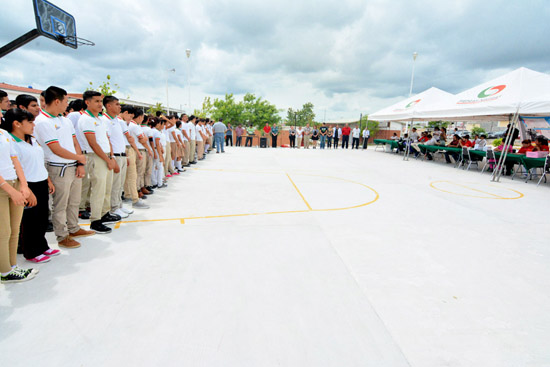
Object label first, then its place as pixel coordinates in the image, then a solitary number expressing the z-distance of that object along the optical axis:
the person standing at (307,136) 22.15
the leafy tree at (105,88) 15.70
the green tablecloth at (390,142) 19.90
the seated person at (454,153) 14.41
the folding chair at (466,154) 12.23
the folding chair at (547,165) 8.80
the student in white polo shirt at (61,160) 3.32
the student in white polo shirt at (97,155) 3.86
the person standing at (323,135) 22.17
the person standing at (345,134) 22.64
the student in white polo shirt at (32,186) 2.88
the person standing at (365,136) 22.92
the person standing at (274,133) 21.83
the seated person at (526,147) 10.52
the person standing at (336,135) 22.80
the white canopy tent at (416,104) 15.19
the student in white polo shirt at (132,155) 5.37
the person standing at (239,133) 21.78
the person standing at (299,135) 22.63
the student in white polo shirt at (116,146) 4.41
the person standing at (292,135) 22.73
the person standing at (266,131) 22.13
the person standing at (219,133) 16.19
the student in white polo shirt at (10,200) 2.66
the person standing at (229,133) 20.69
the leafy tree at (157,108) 31.94
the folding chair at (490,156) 10.97
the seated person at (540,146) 10.11
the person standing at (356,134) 22.86
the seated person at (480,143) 13.43
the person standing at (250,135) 21.71
